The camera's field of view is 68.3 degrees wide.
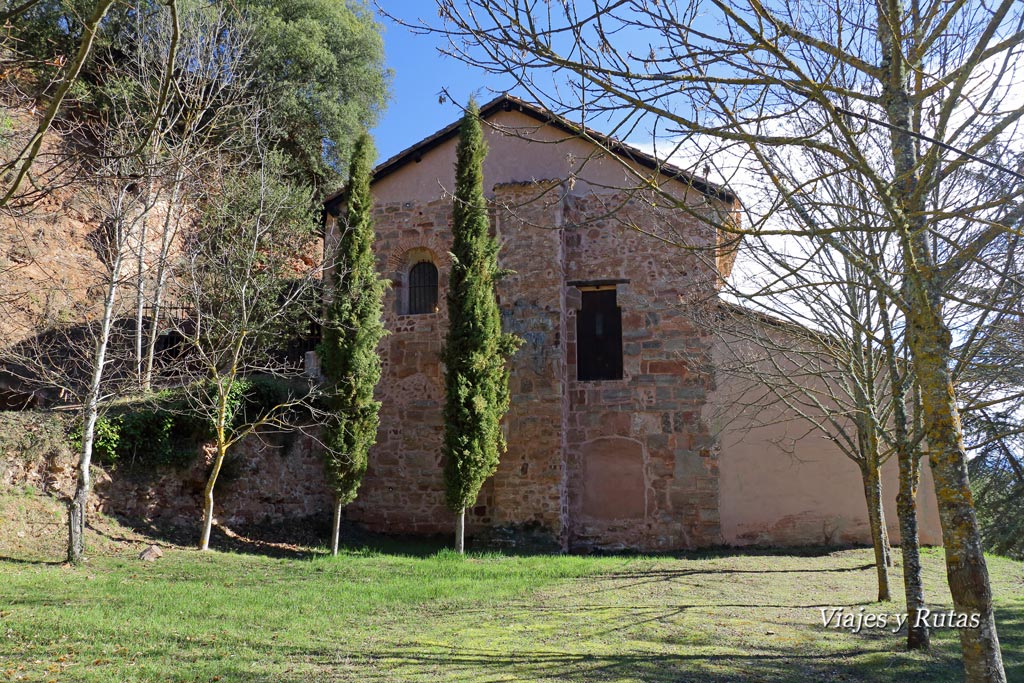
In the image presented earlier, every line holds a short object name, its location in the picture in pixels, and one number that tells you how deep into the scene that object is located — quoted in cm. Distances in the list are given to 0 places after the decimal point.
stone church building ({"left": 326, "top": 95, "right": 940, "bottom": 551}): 1248
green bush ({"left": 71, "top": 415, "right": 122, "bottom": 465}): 1031
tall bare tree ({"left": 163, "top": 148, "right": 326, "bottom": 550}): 1044
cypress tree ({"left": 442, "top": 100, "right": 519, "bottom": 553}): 1154
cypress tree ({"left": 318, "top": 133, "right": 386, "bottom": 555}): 1141
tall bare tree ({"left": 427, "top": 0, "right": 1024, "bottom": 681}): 339
